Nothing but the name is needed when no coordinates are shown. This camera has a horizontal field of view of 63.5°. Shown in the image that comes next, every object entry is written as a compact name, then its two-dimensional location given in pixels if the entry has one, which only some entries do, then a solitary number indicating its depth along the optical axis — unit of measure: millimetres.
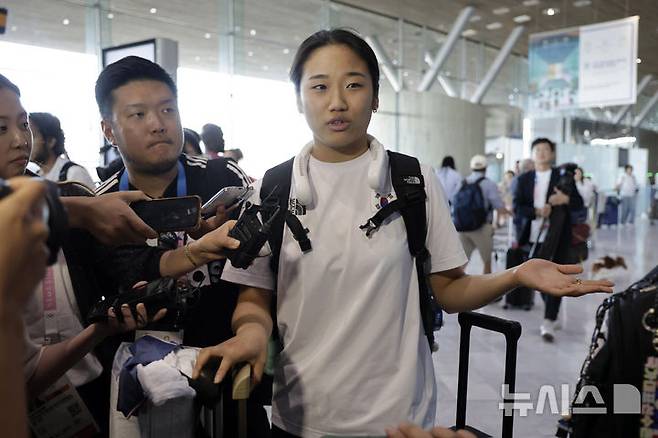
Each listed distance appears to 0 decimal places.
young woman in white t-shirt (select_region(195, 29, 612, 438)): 1227
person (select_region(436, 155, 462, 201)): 7328
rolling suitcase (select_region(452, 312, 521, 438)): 1390
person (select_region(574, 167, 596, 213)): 9041
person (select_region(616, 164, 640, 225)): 14961
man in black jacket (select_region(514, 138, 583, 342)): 4426
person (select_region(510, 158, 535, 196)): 9163
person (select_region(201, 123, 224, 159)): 4090
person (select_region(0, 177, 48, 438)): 583
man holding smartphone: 1505
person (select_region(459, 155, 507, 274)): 5969
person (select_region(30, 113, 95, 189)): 3154
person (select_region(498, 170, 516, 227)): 12506
